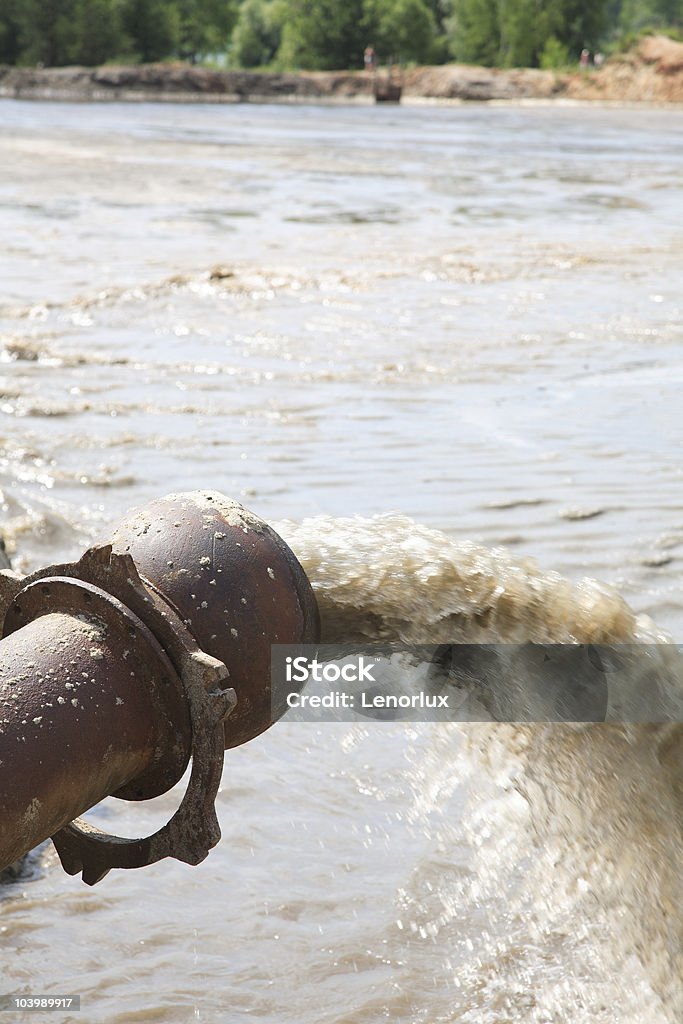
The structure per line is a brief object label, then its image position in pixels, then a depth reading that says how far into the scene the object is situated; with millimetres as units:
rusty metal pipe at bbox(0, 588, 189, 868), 1751
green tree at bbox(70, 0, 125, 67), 74125
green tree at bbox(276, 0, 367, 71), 82312
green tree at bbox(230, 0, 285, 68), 95438
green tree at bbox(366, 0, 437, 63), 79250
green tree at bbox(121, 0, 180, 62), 79688
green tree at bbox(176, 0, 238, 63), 85938
